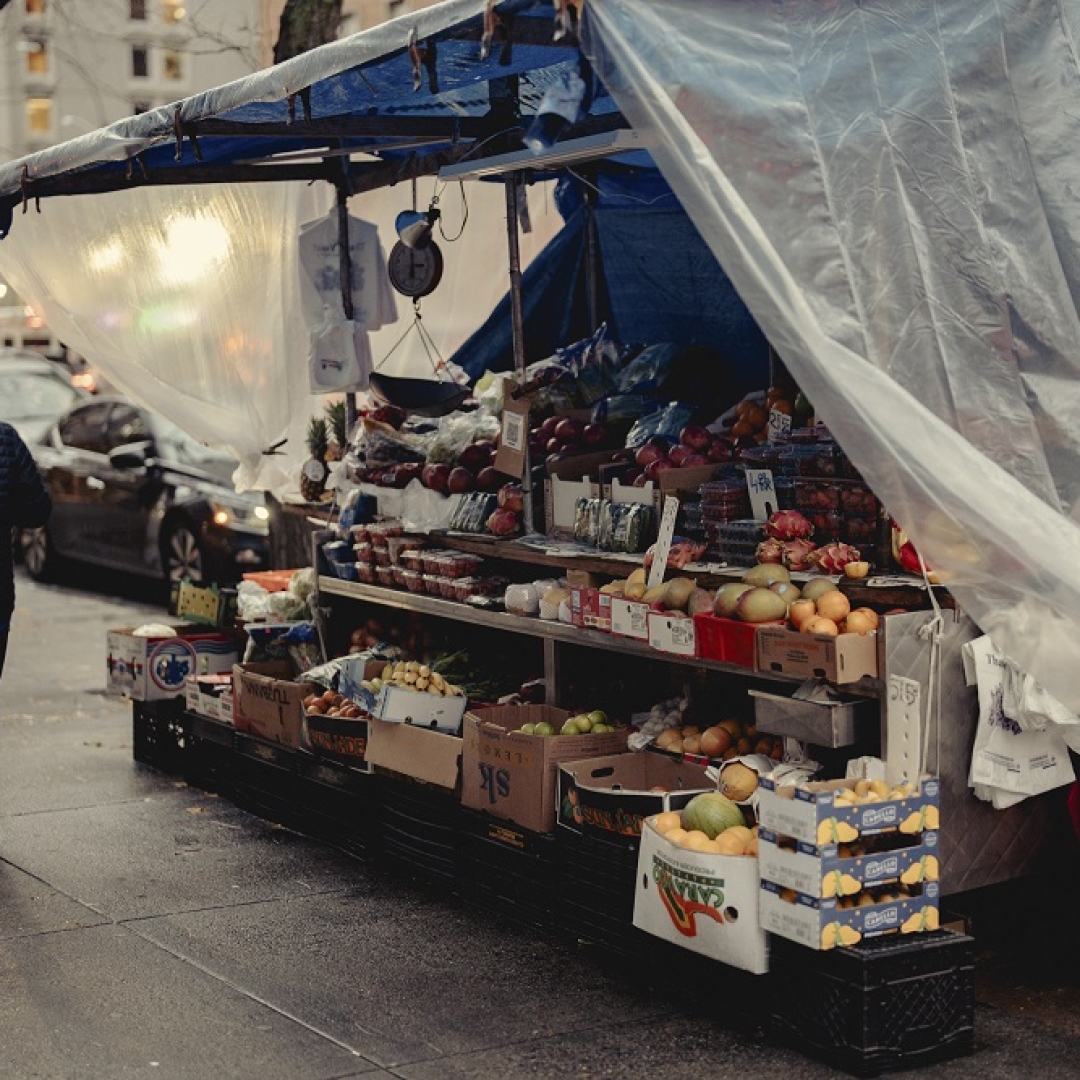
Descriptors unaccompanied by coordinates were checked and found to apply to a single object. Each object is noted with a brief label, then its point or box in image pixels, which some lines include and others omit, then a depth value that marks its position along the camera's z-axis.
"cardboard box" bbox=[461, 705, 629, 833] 5.98
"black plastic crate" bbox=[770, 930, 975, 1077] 4.72
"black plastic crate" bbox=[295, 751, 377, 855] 6.94
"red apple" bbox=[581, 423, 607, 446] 7.49
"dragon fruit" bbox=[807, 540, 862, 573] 5.77
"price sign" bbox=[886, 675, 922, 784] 5.25
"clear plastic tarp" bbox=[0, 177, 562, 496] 9.09
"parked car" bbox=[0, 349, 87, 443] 18.25
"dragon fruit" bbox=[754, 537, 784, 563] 5.98
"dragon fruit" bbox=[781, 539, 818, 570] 5.92
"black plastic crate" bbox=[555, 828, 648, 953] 5.54
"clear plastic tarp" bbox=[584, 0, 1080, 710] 4.62
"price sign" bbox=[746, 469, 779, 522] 6.27
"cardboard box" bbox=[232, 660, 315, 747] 7.50
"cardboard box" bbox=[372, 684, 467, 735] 6.78
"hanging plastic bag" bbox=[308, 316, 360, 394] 8.89
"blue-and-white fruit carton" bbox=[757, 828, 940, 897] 4.74
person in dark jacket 7.38
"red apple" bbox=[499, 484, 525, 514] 7.42
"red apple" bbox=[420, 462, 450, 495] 7.89
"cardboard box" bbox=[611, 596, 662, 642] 6.09
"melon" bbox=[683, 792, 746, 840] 5.24
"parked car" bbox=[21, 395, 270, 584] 13.64
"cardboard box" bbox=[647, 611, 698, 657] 5.89
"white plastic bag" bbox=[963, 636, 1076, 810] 5.27
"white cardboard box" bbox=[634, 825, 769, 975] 4.95
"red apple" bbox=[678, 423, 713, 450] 7.00
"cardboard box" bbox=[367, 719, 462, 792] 6.50
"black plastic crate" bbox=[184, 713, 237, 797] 7.96
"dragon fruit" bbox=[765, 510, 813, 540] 6.00
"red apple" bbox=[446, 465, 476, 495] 7.79
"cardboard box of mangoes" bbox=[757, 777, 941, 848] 4.74
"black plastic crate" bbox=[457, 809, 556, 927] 5.97
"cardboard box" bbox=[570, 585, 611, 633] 6.32
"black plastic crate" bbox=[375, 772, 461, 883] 6.47
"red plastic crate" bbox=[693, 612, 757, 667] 5.66
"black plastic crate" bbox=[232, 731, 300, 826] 7.46
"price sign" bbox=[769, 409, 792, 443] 6.73
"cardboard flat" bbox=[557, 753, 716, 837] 5.54
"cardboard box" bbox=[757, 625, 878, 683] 5.30
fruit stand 4.68
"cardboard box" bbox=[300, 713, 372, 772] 7.00
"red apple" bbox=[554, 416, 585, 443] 7.51
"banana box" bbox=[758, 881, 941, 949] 4.74
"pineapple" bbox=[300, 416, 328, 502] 9.20
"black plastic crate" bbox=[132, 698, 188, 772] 8.52
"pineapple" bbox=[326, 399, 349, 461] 9.31
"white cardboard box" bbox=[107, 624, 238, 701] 8.73
